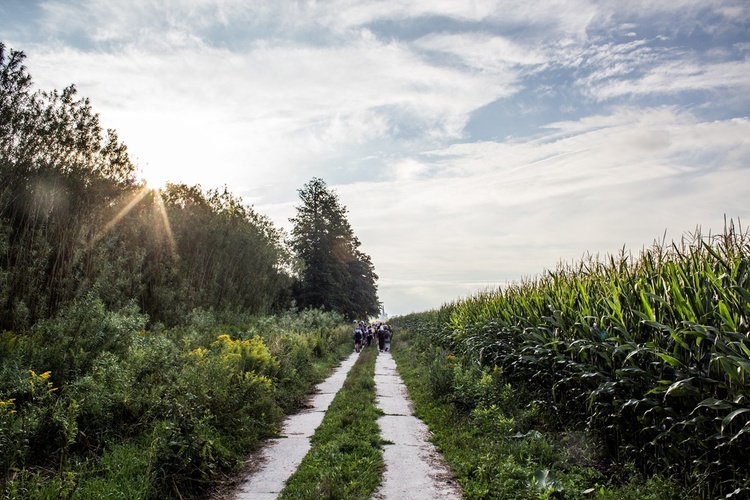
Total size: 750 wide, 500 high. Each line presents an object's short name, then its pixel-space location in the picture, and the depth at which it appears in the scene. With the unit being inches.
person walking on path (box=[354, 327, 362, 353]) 1018.2
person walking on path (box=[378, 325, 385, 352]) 1085.8
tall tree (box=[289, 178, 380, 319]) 1779.0
